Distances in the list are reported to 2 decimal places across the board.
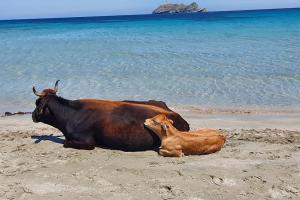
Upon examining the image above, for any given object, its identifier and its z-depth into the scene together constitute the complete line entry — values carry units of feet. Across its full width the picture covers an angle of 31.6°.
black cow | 27.53
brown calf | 25.80
